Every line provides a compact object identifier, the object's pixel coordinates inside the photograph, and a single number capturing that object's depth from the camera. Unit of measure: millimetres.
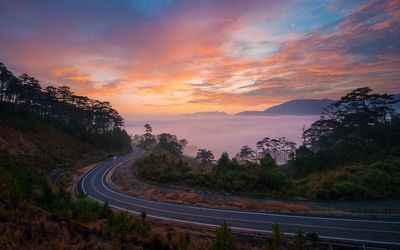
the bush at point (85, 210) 15109
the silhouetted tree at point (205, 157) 69938
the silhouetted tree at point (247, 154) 81188
